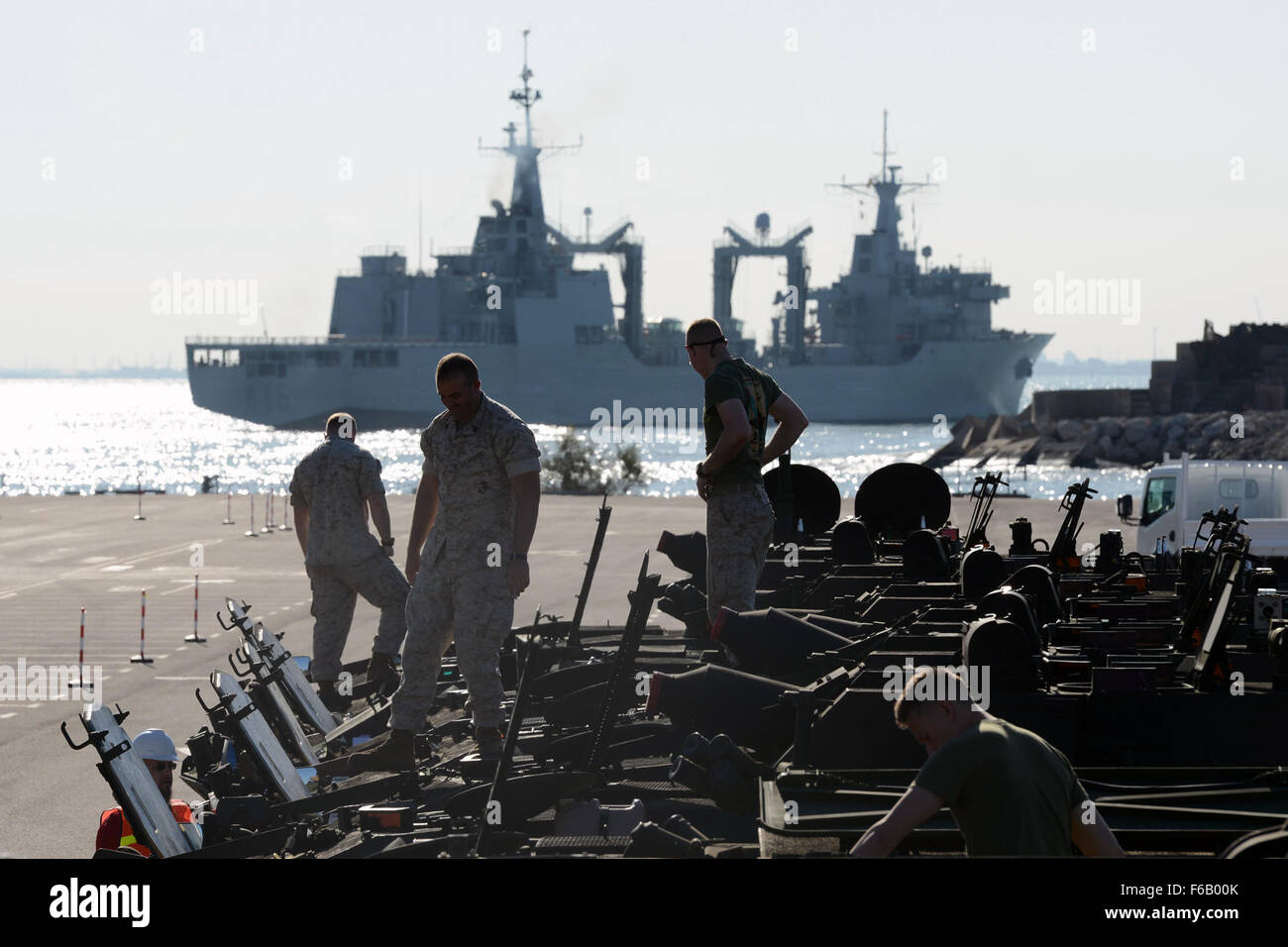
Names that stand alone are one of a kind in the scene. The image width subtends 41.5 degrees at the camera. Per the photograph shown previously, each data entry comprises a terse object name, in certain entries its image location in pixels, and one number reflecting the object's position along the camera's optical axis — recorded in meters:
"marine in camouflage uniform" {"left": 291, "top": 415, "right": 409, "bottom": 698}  10.99
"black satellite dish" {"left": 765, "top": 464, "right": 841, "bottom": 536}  13.49
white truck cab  20.81
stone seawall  77.12
